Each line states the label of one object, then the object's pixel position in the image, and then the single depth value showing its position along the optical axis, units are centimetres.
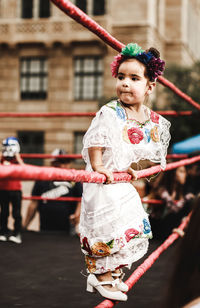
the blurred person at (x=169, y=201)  407
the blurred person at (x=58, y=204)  430
